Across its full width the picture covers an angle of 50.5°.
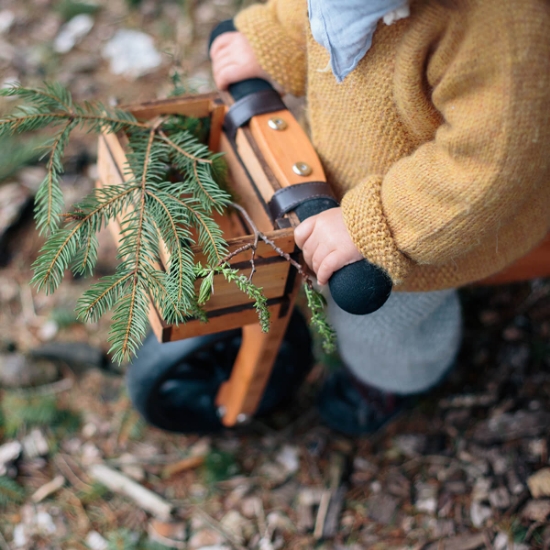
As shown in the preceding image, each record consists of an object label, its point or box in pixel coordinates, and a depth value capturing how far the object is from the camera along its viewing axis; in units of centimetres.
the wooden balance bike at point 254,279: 94
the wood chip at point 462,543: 133
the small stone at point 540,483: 133
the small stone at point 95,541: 141
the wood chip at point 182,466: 155
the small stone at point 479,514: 136
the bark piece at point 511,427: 145
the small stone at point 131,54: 242
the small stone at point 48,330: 179
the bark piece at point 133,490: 147
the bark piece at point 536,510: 130
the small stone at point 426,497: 142
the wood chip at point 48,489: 149
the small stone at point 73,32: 248
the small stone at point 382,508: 142
